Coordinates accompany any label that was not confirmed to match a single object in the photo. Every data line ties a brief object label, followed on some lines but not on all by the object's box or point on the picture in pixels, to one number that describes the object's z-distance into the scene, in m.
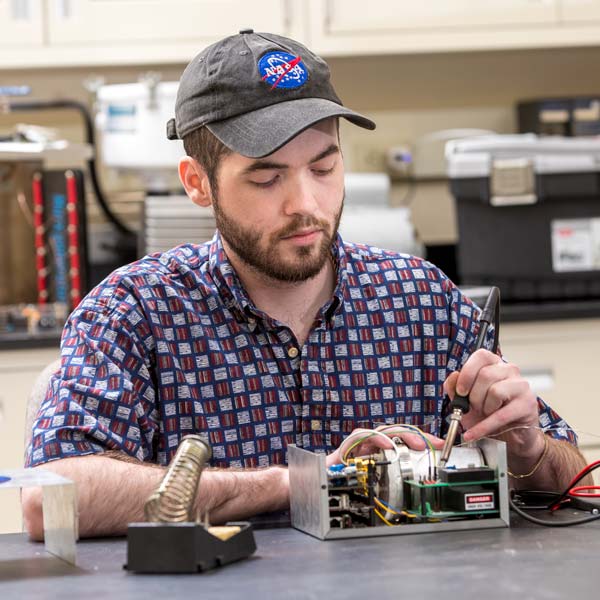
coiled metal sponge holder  1.65
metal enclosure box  1.74
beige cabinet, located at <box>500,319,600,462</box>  3.07
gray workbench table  1.58
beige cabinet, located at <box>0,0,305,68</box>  3.33
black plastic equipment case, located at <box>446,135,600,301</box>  3.13
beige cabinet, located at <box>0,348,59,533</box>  2.99
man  2.00
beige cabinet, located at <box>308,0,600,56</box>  3.37
